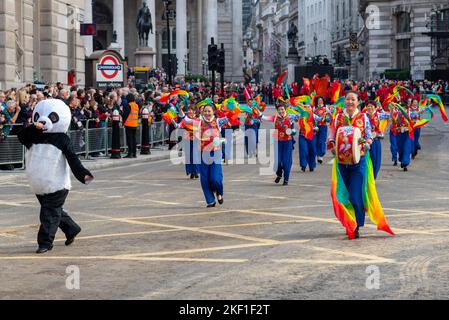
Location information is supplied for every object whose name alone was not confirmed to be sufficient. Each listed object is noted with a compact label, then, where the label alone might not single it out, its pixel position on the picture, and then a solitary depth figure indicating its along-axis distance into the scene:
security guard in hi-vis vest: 30.83
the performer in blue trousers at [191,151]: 20.47
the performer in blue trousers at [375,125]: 19.41
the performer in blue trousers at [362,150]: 13.59
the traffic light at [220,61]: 43.06
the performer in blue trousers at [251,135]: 31.99
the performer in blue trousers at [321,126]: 27.56
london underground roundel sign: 30.61
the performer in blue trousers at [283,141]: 21.80
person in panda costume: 12.79
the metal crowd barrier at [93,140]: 28.14
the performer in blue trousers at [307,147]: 25.56
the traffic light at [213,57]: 42.38
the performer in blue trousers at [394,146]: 26.69
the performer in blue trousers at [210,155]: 17.45
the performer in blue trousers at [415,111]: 27.08
